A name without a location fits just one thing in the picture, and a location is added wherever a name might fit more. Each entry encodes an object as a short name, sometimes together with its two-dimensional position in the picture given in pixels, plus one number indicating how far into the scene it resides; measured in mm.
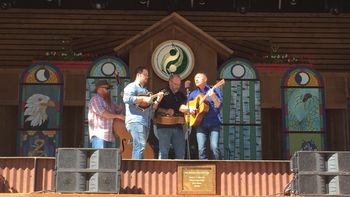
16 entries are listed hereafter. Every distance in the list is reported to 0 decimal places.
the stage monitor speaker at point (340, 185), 8469
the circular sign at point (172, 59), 11328
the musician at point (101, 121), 9250
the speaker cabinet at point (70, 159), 8539
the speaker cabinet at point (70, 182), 8484
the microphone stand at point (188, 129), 9205
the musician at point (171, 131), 9180
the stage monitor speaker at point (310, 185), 8469
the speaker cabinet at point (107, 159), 8500
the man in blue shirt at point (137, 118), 8953
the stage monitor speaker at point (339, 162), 8539
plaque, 8898
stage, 8906
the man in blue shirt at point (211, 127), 9039
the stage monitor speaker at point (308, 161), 8523
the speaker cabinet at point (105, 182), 8445
